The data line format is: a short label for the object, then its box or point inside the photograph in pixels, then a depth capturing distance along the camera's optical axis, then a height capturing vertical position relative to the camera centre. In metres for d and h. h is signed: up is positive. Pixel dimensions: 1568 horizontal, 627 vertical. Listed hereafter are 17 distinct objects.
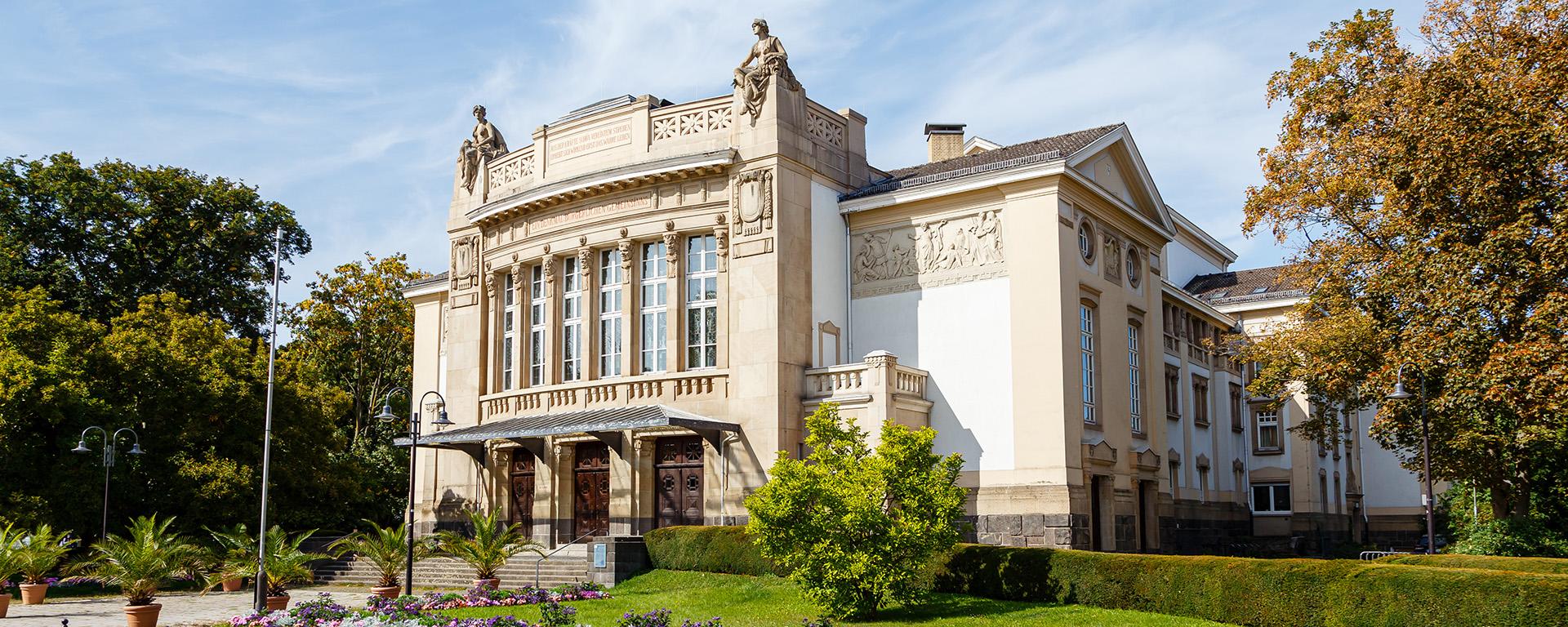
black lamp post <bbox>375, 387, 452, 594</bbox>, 22.84 +0.89
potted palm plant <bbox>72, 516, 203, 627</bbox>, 19.55 -1.48
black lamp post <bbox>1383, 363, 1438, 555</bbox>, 23.58 +0.90
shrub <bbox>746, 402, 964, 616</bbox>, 20.22 -0.78
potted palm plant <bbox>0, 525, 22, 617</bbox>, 24.62 -1.66
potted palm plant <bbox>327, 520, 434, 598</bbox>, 25.33 -1.51
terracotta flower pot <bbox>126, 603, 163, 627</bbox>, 19.31 -2.10
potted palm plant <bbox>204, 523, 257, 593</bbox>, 27.47 -1.89
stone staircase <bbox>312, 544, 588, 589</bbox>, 28.47 -2.21
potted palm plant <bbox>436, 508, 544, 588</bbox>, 26.50 -1.54
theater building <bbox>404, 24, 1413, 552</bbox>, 29.25 +3.83
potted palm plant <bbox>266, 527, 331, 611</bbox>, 23.36 -1.70
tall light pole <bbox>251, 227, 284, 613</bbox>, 21.55 -1.24
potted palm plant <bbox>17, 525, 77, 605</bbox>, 25.95 -1.73
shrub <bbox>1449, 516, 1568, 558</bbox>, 26.77 -1.49
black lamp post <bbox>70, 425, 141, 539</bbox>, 31.07 +0.63
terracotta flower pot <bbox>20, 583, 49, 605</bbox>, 26.20 -2.38
